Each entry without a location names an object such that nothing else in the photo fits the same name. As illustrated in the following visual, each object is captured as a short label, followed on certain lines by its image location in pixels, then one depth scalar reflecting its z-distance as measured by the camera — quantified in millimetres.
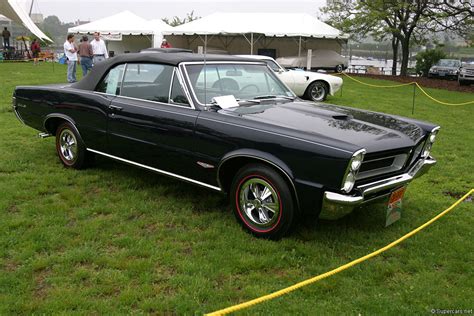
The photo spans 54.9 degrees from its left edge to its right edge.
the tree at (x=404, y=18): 24234
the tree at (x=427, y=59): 33219
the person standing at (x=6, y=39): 27850
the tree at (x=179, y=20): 58250
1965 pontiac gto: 3521
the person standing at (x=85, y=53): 14469
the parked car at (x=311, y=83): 12148
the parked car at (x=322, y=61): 28641
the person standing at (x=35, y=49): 27414
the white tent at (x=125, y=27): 29203
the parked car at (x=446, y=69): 27339
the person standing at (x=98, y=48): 14848
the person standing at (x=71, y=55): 14438
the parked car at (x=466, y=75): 21895
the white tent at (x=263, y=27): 25094
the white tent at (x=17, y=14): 25497
